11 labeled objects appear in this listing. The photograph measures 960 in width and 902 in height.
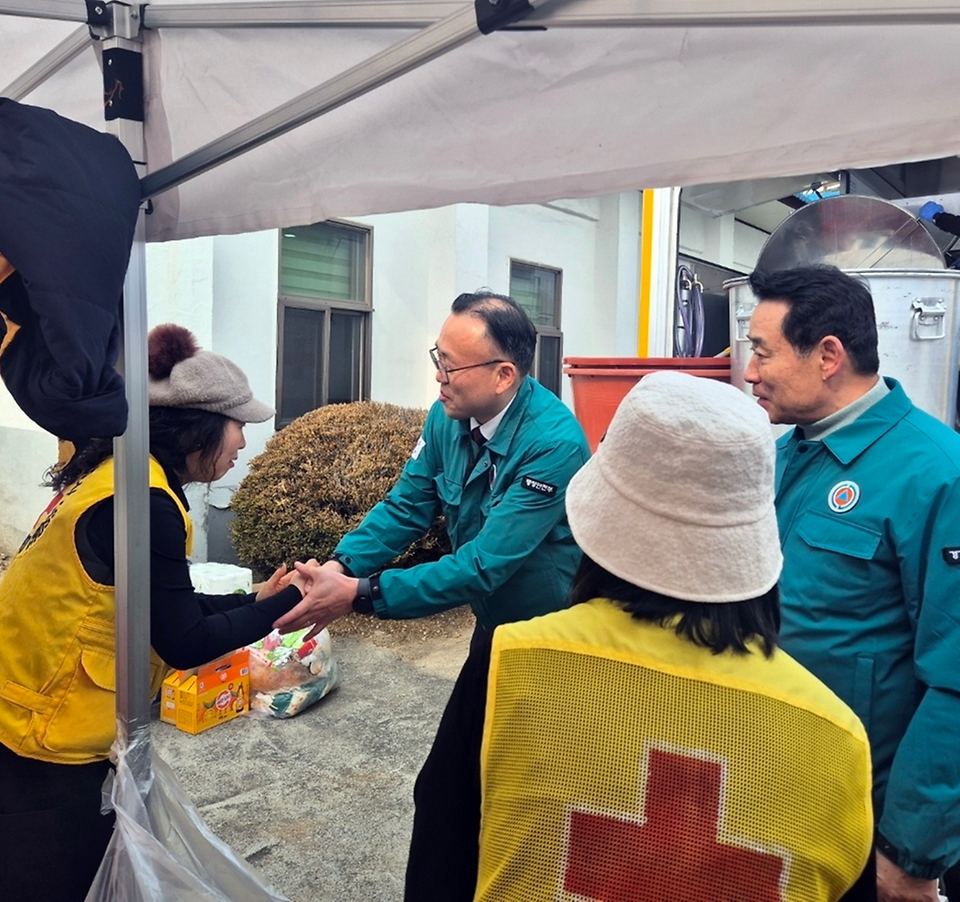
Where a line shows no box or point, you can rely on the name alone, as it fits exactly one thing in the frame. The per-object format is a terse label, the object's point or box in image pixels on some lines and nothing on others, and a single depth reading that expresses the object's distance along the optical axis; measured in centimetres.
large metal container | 297
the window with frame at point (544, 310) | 955
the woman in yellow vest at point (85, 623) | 163
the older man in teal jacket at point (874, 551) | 156
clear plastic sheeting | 167
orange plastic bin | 374
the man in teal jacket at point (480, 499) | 228
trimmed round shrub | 550
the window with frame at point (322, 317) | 700
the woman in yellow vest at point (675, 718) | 96
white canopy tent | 131
